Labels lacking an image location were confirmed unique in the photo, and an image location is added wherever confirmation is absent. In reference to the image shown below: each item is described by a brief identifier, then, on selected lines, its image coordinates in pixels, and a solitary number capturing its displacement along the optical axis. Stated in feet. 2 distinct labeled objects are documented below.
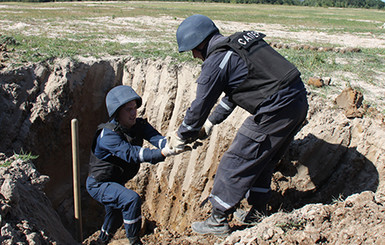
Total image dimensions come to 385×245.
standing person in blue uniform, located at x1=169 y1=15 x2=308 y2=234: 10.82
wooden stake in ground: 11.94
